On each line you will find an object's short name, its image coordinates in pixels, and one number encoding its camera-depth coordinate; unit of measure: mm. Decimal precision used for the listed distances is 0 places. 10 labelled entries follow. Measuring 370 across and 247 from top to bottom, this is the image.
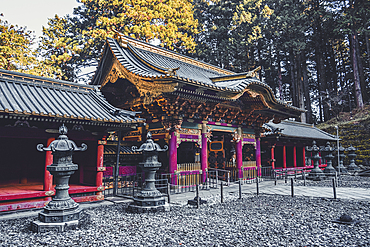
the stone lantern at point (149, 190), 8094
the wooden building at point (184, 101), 11695
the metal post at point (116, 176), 10383
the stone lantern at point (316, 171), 17172
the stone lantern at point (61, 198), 6156
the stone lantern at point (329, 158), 18219
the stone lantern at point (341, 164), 22047
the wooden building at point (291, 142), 20344
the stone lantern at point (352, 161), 22541
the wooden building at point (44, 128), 8062
